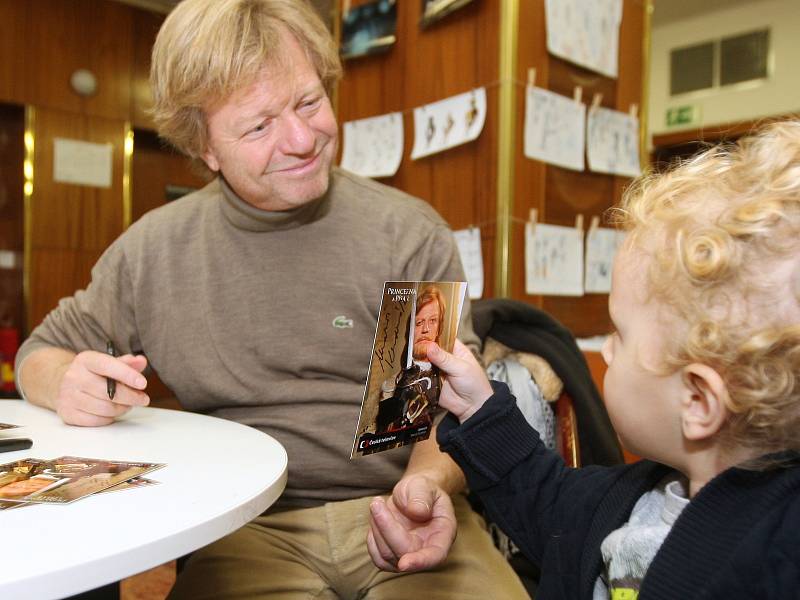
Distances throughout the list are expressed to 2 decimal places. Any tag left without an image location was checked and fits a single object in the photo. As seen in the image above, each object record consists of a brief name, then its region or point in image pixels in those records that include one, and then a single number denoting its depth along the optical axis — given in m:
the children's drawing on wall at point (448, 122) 2.25
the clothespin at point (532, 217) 2.29
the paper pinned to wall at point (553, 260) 2.29
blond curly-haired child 0.67
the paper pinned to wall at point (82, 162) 5.15
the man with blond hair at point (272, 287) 1.19
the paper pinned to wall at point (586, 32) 2.30
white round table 0.55
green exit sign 6.81
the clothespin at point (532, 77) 2.25
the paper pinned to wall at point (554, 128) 2.26
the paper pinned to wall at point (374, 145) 2.52
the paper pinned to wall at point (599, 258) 2.49
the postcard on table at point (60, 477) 0.71
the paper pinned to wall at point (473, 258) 2.28
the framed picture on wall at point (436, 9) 2.27
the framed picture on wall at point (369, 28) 2.52
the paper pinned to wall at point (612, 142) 2.48
